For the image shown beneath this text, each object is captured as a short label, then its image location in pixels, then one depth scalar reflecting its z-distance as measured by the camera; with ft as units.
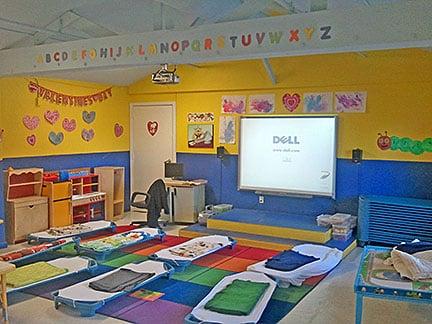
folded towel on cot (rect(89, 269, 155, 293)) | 13.92
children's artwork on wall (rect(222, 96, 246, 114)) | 25.49
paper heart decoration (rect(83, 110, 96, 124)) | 26.01
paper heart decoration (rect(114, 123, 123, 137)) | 28.18
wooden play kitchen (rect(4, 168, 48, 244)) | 20.83
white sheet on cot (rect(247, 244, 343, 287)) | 15.35
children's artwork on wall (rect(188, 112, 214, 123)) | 26.58
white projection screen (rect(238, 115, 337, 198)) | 23.16
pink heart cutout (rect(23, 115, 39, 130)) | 22.48
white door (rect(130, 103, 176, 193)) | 28.09
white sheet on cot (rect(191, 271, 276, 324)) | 11.93
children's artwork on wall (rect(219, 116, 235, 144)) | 25.84
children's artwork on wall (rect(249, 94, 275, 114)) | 24.64
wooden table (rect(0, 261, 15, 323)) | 11.78
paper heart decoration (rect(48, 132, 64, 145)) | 24.00
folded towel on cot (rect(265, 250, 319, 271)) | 16.00
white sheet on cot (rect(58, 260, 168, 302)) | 13.11
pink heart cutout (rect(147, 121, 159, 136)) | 28.44
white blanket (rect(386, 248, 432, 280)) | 12.35
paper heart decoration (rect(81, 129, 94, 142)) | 25.98
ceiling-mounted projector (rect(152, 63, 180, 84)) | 18.95
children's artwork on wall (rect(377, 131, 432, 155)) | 21.04
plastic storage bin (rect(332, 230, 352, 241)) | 20.59
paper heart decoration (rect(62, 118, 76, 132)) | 24.76
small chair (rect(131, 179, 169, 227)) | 23.27
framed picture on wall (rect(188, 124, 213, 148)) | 26.68
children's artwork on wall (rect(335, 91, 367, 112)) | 22.30
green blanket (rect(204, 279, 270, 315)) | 12.43
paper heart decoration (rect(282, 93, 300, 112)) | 23.93
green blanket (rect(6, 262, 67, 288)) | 14.35
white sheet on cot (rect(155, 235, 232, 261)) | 17.17
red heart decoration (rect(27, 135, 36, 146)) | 22.72
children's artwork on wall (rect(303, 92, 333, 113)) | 23.08
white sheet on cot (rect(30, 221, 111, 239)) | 20.24
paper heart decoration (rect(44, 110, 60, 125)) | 23.64
